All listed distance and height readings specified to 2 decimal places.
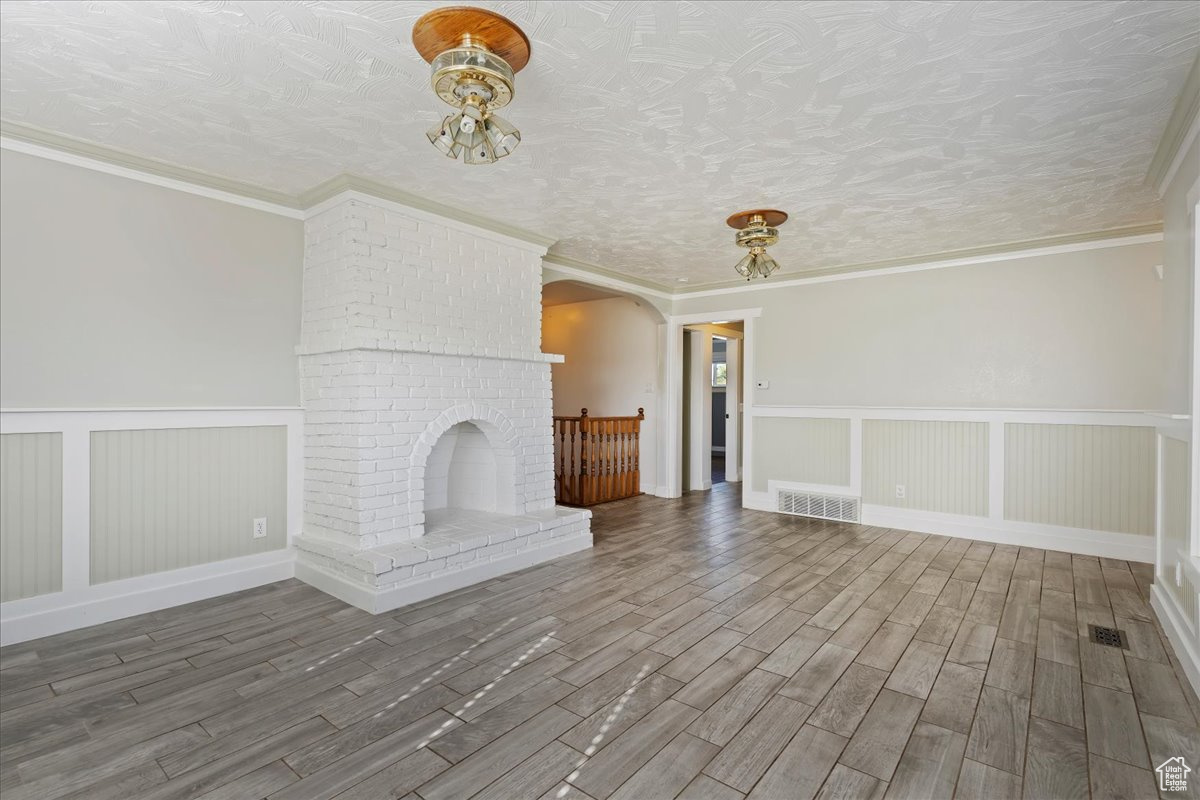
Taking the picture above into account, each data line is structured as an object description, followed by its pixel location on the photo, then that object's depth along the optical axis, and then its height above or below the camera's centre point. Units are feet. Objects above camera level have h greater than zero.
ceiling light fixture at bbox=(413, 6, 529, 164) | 6.21 +3.84
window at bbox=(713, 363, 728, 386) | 39.63 +1.73
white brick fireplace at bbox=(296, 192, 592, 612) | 10.96 +0.00
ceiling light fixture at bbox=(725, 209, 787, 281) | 12.67 +3.88
